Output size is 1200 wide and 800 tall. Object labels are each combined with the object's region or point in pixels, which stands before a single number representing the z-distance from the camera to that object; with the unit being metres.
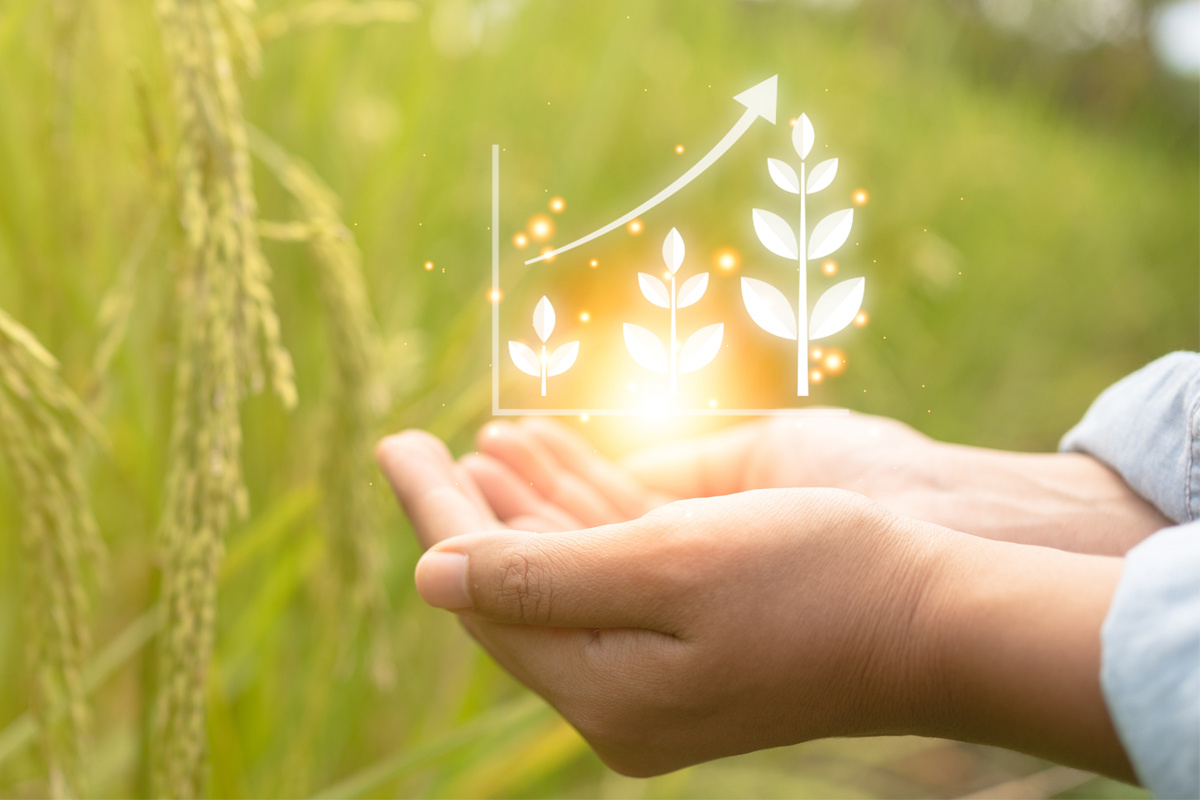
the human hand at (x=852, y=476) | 0.59
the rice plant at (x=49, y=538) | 0.38
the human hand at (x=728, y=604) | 0.42
